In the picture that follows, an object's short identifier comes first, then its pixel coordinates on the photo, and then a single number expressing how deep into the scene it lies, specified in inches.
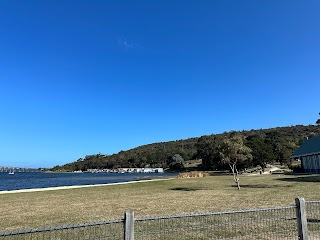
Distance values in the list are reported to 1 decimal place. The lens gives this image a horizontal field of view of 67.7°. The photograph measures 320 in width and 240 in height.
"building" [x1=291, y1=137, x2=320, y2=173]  1587.0
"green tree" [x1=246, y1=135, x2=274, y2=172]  2220.5
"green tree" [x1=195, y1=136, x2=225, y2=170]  2681.8
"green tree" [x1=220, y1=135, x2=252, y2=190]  865.0
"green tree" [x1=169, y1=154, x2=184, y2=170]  4972.6
